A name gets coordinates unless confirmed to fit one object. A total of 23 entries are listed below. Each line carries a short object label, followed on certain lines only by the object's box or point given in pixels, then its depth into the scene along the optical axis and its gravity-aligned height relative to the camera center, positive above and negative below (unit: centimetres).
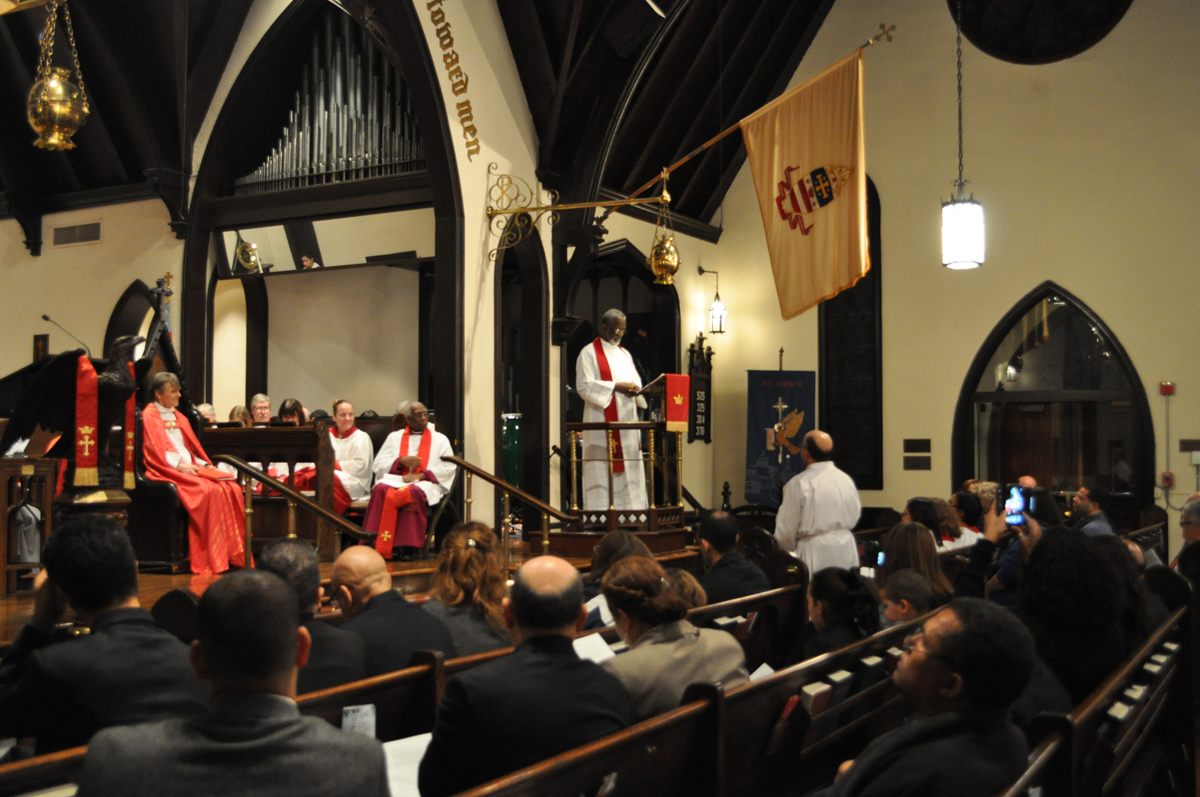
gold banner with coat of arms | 652 +140
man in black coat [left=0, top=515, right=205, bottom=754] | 217 -55
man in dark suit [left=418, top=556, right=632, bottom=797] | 216 -62
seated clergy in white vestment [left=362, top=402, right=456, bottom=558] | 771 -55
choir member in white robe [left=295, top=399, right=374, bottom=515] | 841 -45
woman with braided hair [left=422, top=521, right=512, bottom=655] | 341 -62
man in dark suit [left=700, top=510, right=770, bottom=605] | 457 -71
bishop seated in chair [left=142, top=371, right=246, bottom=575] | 633 -46
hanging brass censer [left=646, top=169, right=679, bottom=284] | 905 +129
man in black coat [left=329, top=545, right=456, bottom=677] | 301 -61
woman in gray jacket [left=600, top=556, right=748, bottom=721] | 272 -65
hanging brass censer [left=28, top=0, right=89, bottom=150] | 578 +169
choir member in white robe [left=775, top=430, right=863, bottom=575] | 591 -57
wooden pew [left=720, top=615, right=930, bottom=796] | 272 -91
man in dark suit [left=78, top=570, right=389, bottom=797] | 151 -49
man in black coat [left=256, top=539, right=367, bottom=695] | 279 -61
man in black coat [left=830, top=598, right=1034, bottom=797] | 196 -61
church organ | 941 +263
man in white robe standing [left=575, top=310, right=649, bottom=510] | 828 -1
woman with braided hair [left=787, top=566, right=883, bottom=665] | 363 -71
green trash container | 1098 -40
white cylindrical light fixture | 955 +160
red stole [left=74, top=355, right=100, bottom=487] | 550 -9
